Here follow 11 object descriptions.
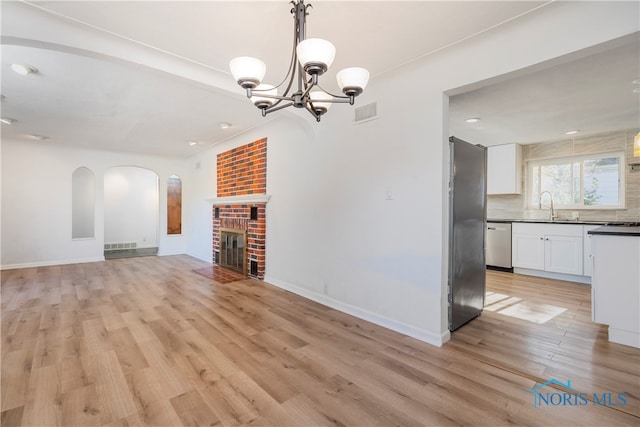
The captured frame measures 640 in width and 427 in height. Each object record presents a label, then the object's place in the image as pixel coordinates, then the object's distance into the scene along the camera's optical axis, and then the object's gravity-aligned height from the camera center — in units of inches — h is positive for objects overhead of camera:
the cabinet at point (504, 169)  202.5 +31.2
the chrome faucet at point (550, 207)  197.3 +3.5
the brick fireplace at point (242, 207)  179.3 +2.8
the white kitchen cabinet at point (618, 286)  93.2 -25.1
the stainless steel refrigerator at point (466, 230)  102.5 -7.4
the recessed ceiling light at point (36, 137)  197.2 +52.6
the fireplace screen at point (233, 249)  193.3 -27.4
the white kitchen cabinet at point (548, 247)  170.2 -22.4
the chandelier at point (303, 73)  52.2 +29.0
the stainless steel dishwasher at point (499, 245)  199.3 -23.6
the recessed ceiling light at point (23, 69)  101.2 +51.6
